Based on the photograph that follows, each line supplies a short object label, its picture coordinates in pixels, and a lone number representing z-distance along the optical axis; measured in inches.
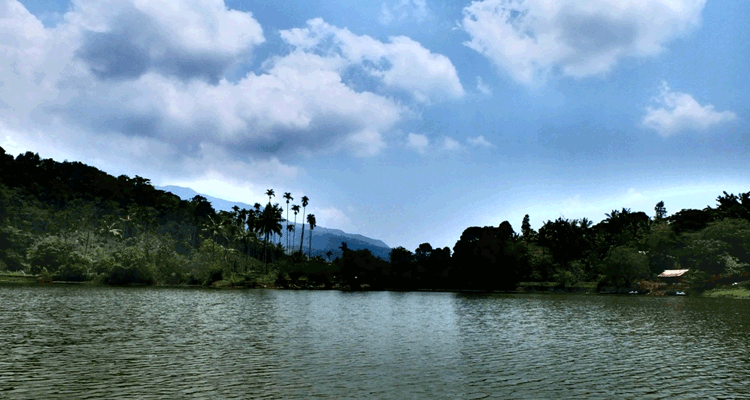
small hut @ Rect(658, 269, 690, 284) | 6259.8
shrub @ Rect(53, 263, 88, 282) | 6333.7
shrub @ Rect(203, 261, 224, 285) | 6806.1
